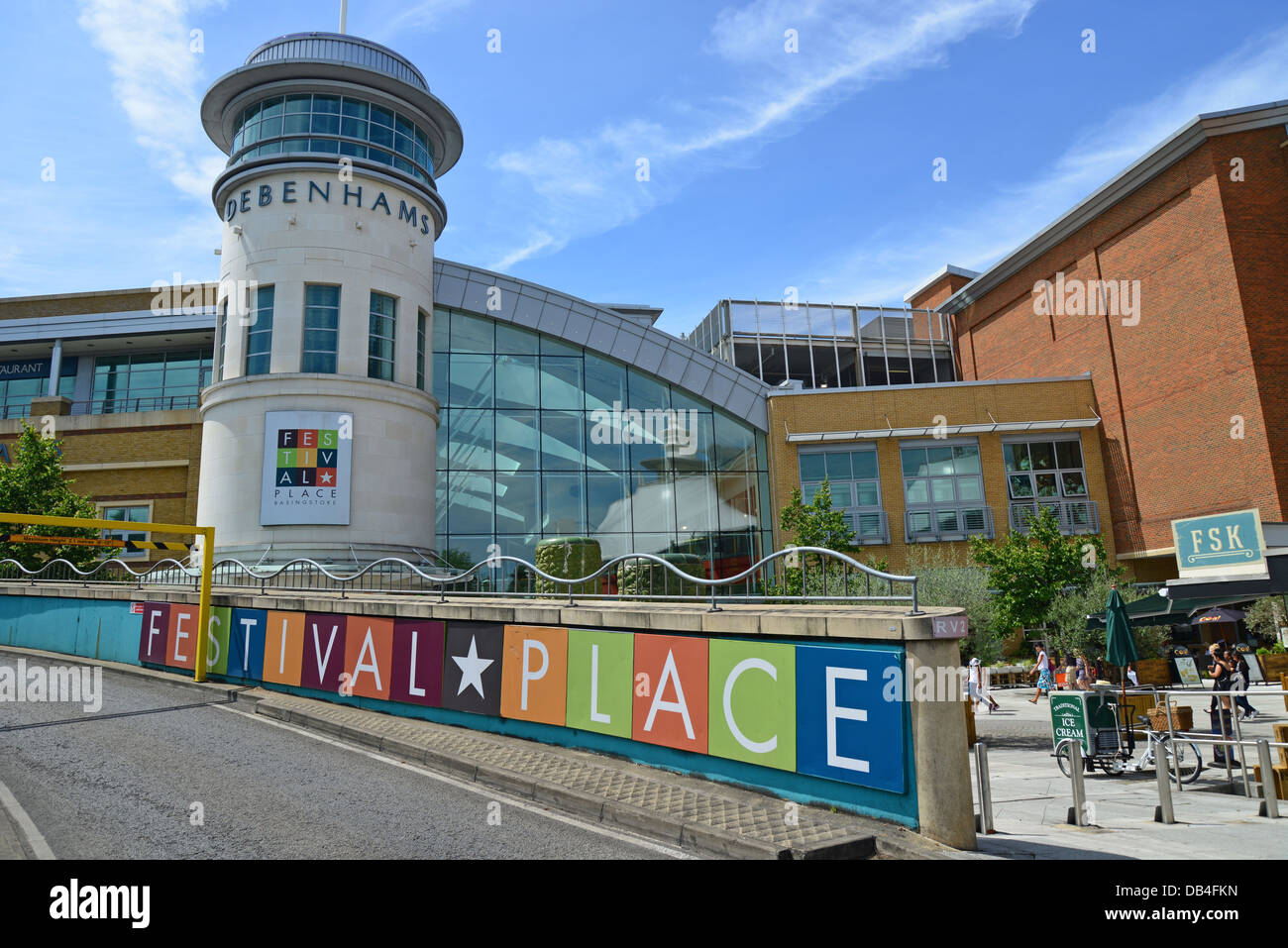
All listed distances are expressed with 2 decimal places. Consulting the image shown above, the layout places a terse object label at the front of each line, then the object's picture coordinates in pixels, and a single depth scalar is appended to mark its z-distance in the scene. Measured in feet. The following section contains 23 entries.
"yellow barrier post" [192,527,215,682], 50.19
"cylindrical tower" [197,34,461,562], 73.92
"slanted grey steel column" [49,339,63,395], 115.14
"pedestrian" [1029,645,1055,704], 73.46
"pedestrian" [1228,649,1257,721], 47.64
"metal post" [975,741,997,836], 22.95
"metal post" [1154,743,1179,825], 26.25
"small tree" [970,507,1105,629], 80.48
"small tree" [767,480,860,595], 86.17
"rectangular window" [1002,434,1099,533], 101.55
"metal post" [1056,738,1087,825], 25.79
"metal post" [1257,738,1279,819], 26.96
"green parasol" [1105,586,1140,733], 51.85
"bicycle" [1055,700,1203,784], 37.35
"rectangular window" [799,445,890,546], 100.12
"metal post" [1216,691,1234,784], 34.55
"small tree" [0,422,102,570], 88.38
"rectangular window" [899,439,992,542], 100.42
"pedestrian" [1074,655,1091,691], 56.31
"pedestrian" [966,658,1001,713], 62.47
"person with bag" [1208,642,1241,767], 38.45
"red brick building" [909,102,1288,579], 87.25
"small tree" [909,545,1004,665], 79.15
